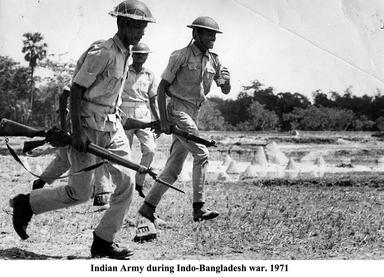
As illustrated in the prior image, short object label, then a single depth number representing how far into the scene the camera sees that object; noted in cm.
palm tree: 4284
